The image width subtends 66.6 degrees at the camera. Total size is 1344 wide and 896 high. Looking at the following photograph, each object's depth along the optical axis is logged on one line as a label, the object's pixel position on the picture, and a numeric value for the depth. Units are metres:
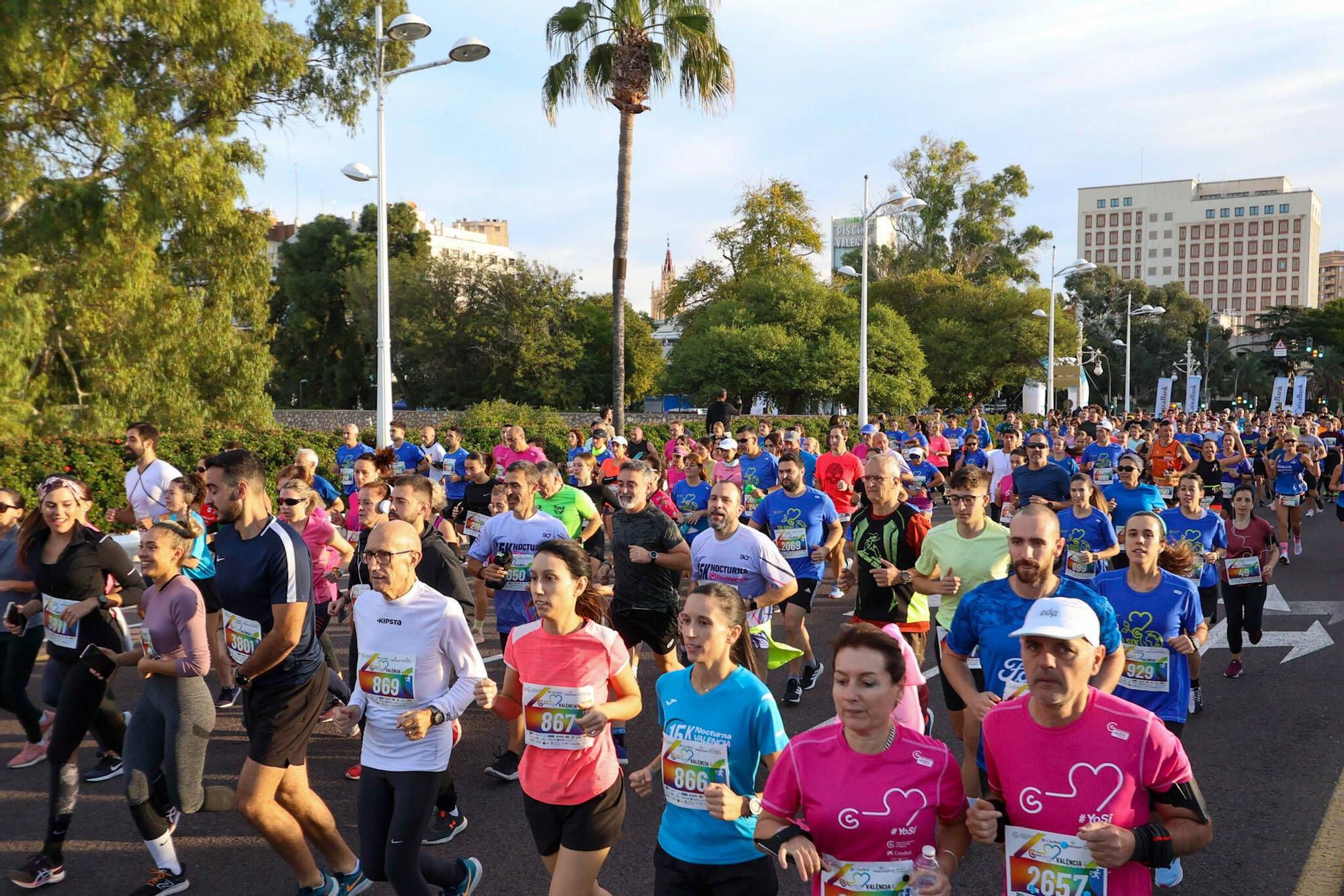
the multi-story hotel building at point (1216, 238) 146.25
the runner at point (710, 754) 3.20
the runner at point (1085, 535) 7.17
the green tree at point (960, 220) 56.56
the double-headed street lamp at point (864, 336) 26.24
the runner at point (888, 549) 6.22
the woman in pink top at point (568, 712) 3.67
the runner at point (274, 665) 4.16
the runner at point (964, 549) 5.50
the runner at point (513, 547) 6.34
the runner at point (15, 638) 5.57
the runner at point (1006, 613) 3.93
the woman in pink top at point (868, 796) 2.69
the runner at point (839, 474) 11.87
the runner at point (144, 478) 8.25
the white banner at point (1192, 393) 44.00
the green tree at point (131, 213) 15.34
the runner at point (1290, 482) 14.45
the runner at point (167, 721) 4.34
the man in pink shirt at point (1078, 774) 2.60
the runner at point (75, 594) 4.96
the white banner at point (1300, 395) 35.31
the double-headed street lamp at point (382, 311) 15.79
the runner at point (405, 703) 3.81
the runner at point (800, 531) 7.56
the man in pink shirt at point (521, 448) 11.48
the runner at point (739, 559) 6.04
